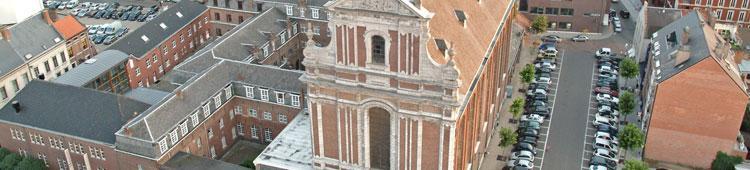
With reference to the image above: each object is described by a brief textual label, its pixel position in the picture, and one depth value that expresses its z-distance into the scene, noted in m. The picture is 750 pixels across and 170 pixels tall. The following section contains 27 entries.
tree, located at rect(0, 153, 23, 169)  87.06
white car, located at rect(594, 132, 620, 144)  95.38
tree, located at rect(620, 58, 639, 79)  107.88
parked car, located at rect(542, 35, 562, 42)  129.93
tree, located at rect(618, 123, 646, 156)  88.25
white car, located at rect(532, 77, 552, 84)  113.61
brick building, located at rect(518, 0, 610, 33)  130.25
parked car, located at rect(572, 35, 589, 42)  131.00
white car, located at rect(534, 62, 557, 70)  118.93
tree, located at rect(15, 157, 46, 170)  86.31
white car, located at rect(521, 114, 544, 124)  101.31
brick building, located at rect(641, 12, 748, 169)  85.44
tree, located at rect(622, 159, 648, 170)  82.22
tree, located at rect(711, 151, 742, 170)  85.81
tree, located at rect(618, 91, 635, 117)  97.31
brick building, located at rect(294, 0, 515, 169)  62.47
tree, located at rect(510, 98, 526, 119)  97.19
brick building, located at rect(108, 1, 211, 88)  111.00
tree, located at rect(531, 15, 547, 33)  126.31
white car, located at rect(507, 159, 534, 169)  89.38
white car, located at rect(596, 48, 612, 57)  123.75
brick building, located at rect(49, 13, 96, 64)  114.38
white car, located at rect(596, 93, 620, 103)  106.75
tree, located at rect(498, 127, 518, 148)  89.75
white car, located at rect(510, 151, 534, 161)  90.89
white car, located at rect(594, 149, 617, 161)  91.69
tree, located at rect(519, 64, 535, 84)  107.75
